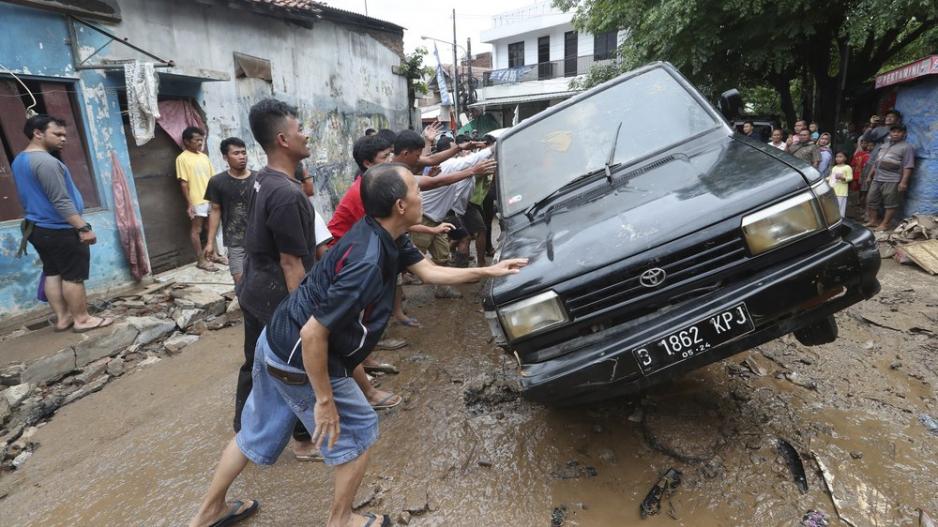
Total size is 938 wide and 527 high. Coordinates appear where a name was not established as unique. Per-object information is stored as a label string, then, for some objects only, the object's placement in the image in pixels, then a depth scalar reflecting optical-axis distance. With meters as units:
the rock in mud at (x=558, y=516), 2.03
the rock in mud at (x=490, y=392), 3.01
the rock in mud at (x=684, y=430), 2.30
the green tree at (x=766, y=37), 7.44
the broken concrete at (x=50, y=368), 3.65
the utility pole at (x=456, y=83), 22.50
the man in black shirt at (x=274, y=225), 2.21
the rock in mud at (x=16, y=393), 3.38
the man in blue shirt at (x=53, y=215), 3.68
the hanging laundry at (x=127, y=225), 5.41
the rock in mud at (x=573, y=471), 2.28
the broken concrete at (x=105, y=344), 3.97
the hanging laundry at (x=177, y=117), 6.23
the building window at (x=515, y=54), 30.67
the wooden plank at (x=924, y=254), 4.79
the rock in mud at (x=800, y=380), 2.75
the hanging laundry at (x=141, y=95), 5.27
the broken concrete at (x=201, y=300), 5.07
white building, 26.94
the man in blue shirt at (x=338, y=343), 1.60
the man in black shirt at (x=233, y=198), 4.05
